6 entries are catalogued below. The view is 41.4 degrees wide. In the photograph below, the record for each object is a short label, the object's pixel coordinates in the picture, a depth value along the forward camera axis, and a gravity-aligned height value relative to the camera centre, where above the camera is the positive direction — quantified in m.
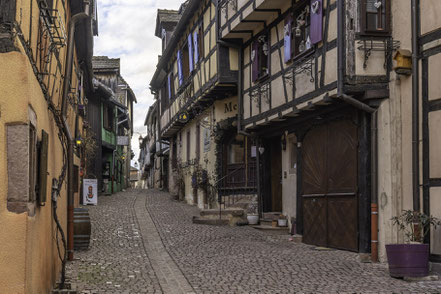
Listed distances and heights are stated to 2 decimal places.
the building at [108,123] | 26.84 +2.50
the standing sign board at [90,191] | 21.19 -0.72
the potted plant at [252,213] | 15.68 -1.17
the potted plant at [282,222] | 14.73 -1.28
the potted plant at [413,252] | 8.35 -1.16
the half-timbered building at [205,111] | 17.88 +2.10
